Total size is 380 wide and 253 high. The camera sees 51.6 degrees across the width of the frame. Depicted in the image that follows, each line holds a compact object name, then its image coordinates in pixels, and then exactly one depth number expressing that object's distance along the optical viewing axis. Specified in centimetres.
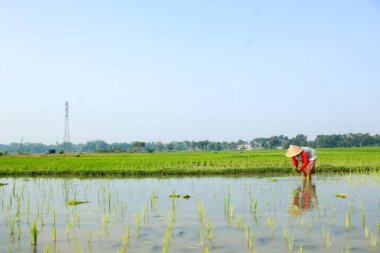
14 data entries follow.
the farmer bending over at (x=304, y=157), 1024
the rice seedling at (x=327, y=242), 409
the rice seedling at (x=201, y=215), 562
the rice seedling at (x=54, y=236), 460
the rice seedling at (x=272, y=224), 490
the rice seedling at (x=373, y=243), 405
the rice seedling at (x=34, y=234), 444
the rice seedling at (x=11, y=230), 492
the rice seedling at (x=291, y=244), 401
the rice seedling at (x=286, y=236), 441
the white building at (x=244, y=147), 11006
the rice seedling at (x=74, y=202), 718
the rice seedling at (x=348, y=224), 488
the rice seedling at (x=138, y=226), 494
